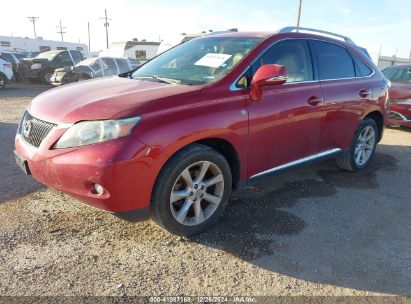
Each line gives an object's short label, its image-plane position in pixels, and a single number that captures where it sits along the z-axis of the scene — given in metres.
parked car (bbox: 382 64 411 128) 7.75
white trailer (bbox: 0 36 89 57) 37.97
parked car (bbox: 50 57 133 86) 16.00
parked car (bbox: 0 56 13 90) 15.80
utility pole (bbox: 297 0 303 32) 28.78
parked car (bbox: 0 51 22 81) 18.91
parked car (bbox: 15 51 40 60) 24.41
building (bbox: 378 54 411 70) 30.44
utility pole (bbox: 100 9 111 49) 63.59
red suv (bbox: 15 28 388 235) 2.69
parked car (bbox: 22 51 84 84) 18.67
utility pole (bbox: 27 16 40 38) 80.38
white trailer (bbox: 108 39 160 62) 27.84
